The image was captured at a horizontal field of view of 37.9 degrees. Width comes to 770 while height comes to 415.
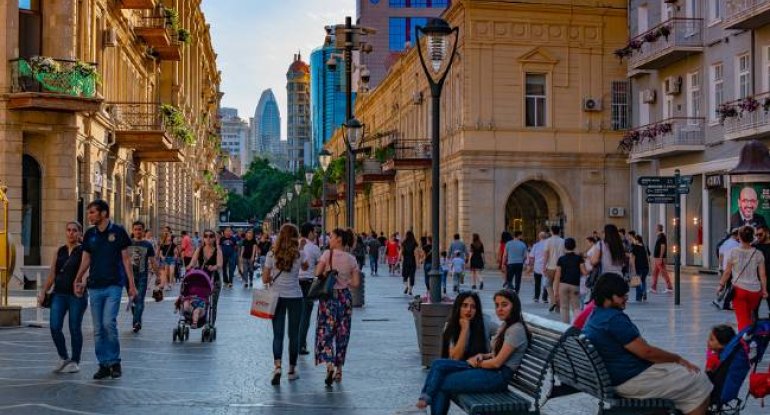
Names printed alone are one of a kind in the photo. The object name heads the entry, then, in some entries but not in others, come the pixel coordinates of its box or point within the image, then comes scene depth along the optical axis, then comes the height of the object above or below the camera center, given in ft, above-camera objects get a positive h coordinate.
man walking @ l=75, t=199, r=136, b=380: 38.63 -1.79
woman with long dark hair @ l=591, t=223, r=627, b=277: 55.93 -1.56
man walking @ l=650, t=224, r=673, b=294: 91.91 -3.39
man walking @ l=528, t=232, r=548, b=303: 79.41 -2.93
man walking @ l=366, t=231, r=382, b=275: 142.41 -3.72
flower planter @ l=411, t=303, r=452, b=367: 40.78 -3.81
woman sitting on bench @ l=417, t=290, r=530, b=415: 26.99 -3.55
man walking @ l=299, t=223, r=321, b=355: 43.16 -1.62
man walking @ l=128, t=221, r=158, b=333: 55.83 -2.27
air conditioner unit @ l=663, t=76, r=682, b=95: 126.52 +15.51
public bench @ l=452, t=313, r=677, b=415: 25.62 -3.78
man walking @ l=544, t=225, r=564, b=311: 68.28 -1.82
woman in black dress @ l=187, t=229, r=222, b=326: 53.01 -1.82
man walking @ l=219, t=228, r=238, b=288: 105.29 -3.33
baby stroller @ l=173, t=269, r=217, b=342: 51.47 -3.27
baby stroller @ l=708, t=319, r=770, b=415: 26.35 -3.64
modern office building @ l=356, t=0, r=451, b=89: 339.16 +61.81
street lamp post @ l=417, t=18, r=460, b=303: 42.37 +5.16
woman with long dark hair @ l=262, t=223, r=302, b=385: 39.22 -2.24
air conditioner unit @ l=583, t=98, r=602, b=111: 150.30 +15.82
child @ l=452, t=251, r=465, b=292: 95.71 -3.81
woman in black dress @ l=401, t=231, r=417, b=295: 94.20 -3.08
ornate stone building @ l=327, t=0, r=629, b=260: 147.74 +14.37
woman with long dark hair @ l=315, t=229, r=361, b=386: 37.65 -3.13
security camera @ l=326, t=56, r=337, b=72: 92.63 +13.32
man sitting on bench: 25.68 -3.27
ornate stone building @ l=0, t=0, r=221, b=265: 88.84 +9.92
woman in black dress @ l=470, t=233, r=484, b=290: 98.94 -2.97
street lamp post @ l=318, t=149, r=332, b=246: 108.88 +6.16
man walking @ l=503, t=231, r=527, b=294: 86.99 -2.79
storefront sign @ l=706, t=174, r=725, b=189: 117.00 +4.20
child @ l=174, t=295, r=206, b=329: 51.19 -3.82
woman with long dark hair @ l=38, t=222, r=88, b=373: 40.06 -2.93
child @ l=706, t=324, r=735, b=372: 27.84 -2.96
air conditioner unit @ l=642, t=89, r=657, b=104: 134.31 +15.15
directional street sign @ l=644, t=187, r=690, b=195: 79.51 +2.20
